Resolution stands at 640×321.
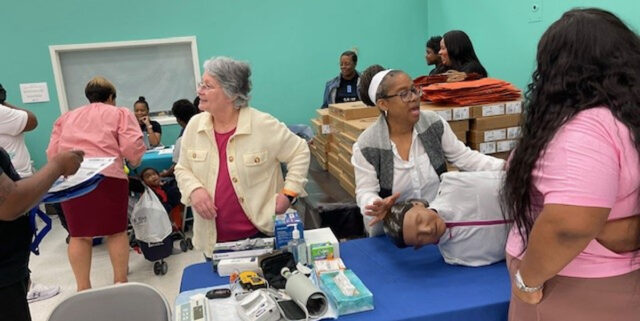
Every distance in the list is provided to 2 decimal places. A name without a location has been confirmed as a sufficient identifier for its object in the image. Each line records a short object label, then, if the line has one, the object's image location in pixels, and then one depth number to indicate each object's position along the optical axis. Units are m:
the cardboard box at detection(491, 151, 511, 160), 2.49
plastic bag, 3.21
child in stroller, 3.31
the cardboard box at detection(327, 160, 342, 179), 3.22
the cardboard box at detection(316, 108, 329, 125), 3.55
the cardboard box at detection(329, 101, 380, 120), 2.85
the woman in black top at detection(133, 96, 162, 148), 4.48
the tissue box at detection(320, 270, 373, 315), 1.30
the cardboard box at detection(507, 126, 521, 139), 2.44
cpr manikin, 1.49
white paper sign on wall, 4.84
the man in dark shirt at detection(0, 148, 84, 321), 1.29
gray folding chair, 1.38
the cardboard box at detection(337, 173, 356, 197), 2.81
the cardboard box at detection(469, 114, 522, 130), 2.39
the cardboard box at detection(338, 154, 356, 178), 2.82
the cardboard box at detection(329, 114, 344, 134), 3.03
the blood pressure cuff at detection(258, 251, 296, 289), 1.47
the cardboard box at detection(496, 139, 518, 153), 2.45
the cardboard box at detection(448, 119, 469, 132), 2.39
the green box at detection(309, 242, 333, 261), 1.61
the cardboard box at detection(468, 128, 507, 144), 2.41
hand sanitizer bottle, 1.60
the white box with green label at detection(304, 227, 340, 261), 1.61
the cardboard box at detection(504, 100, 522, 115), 2.41
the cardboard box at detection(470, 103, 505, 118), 2.38
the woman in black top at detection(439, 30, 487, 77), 2.99
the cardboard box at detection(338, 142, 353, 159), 2.82
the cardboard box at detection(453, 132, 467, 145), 2.41
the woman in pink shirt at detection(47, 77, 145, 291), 2.71
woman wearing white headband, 1.87
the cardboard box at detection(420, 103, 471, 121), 2.34
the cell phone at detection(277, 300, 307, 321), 1.26
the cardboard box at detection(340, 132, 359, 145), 2.71
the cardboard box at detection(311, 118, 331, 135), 3.53
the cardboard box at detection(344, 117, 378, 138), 2.58
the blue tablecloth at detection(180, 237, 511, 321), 1.30
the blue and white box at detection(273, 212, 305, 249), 1.65
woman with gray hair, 1.93
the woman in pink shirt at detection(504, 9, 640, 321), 0.85
